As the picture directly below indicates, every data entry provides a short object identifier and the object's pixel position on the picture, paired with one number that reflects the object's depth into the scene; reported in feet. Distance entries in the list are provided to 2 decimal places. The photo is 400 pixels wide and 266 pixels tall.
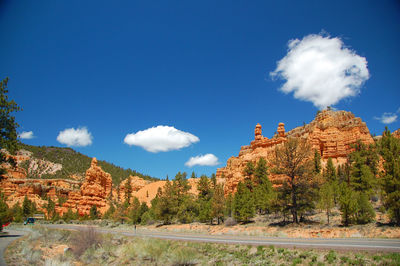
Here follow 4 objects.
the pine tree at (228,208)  129.08
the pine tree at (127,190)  278.46
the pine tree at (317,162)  182.62
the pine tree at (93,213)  224.53
